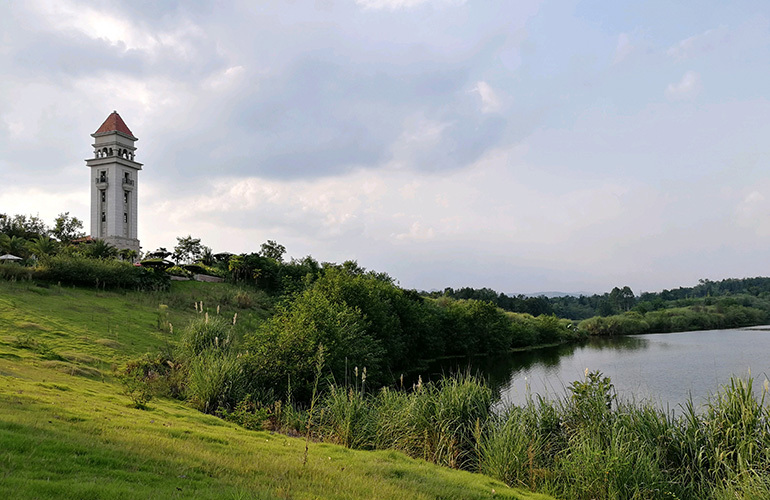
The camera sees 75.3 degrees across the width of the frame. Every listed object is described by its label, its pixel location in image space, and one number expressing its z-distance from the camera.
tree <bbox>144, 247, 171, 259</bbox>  59.59
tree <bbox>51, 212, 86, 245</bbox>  59.16
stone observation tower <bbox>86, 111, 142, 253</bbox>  69.56
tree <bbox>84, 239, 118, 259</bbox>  39.06
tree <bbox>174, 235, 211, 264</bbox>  64.81
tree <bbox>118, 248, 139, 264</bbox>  52.72
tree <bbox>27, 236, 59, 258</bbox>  35.94
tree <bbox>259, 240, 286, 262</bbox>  67.44
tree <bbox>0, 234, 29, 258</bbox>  37.19
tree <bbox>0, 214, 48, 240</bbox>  46.75
